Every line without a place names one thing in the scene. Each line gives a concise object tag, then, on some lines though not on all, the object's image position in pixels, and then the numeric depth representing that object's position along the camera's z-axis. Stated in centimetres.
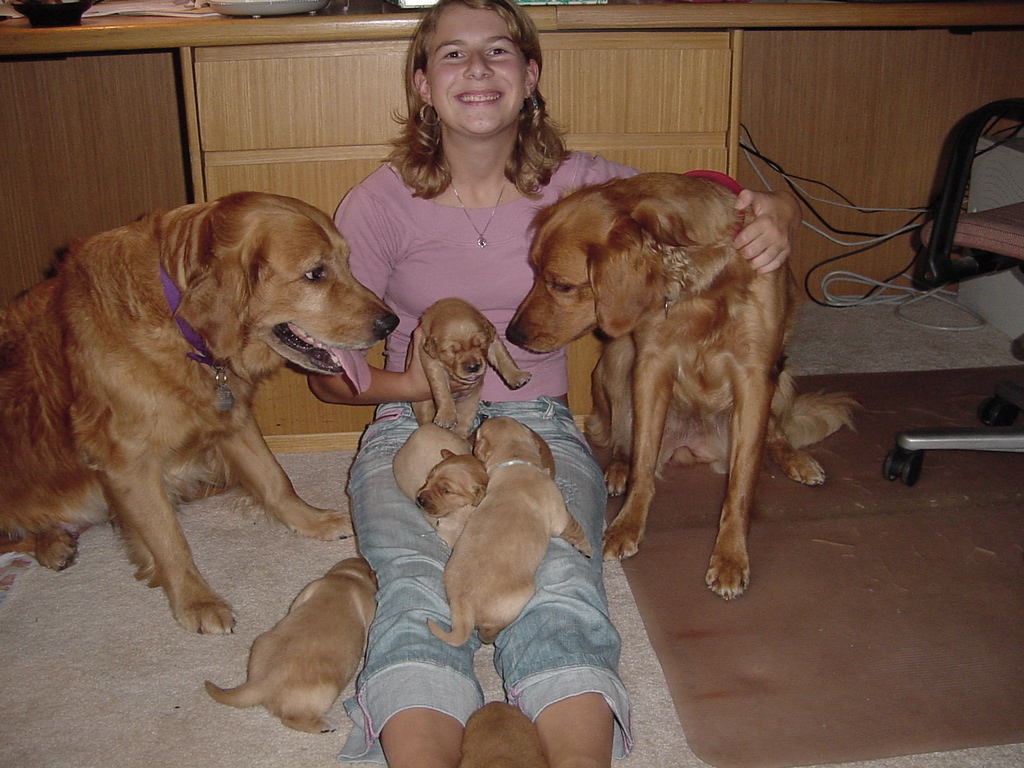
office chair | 234
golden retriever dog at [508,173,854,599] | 207
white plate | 253
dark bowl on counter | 252
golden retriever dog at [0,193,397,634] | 193
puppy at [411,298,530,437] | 219
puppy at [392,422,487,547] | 195
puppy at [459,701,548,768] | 147
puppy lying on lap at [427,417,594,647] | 172
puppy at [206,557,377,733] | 170
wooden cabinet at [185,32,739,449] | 255
